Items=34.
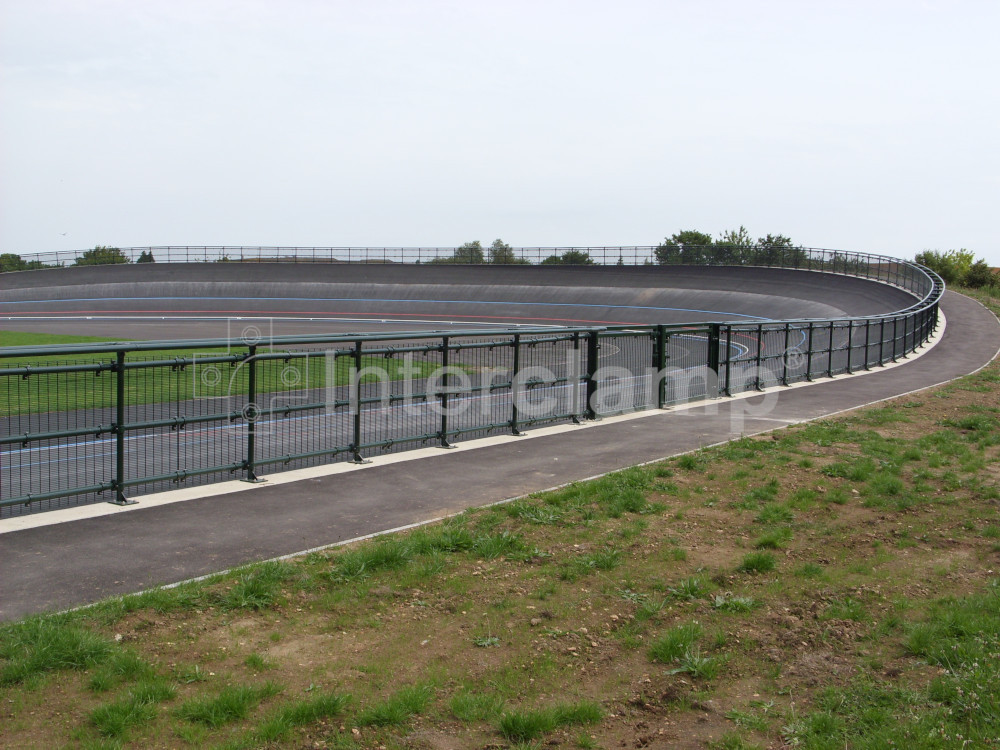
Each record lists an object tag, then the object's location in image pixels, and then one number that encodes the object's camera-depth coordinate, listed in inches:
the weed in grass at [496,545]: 286.8
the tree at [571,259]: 2977.4
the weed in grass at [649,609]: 239.0
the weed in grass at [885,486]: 370.9
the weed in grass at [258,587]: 236.8
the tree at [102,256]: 3058.6
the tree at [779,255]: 2388.8
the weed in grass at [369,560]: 264.2
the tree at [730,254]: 2524.6
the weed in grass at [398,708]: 179.5
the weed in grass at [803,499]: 351.0
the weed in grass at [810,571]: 273.3
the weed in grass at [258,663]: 201.8
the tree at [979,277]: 2628.0
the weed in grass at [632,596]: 250.2
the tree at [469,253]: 3120.1
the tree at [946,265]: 2534.4
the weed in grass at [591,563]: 269.1
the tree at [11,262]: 3213.6
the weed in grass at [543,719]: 178.4
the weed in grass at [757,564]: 276.5
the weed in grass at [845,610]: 240.4
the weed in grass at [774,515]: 330.6
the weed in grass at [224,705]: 177.2
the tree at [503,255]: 3078.2
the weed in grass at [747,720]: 183.0
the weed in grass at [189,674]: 193.0
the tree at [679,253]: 2630.4
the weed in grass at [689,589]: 254.2
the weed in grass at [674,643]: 215.8
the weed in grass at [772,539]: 300.6
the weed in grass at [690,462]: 425.4
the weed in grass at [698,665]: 207.2
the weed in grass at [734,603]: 245.4
